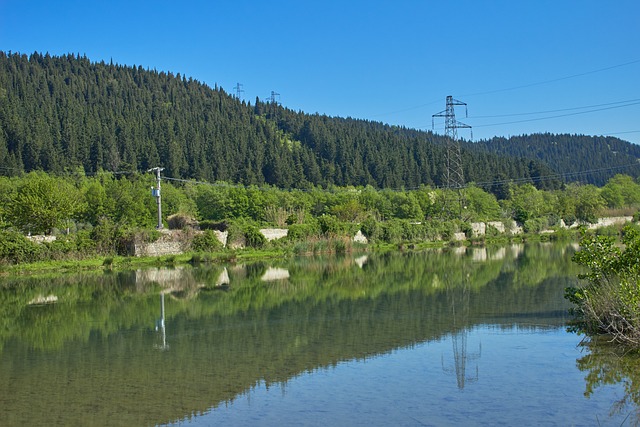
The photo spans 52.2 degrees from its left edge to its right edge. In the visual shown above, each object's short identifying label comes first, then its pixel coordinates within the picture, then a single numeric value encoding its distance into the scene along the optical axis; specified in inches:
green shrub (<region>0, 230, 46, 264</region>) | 1397.6
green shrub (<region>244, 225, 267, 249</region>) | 1825.8
